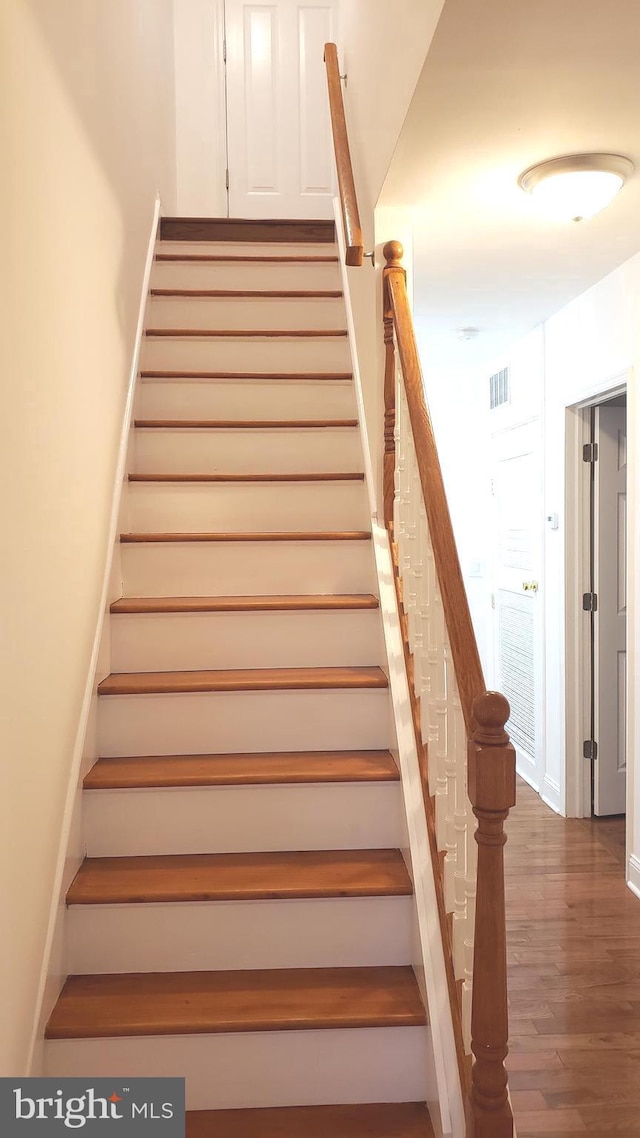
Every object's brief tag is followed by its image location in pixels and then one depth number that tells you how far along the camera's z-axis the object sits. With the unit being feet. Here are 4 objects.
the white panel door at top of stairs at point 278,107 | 16.26
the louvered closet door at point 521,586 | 15.19
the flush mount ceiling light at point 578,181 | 7.79
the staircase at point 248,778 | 5.78
